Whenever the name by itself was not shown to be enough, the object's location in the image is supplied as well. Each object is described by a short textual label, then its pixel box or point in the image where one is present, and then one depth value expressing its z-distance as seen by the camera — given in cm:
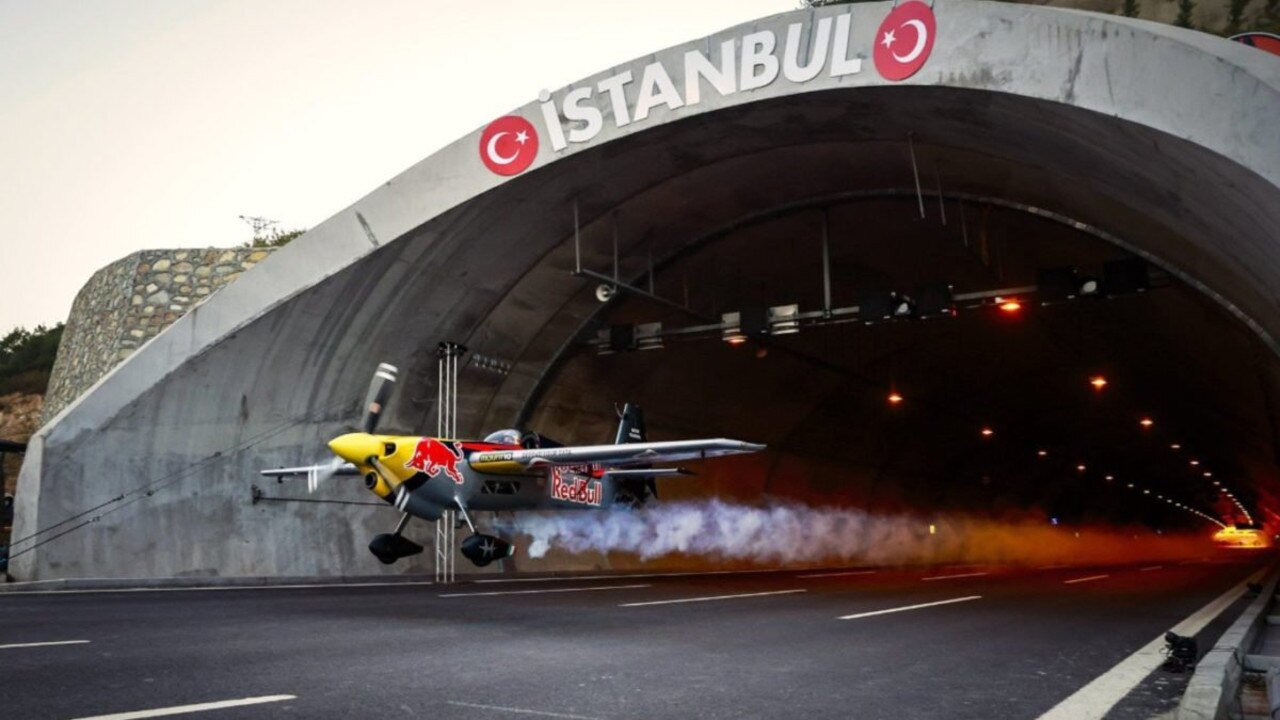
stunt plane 1575
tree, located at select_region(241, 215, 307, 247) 5044
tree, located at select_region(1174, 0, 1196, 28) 3791
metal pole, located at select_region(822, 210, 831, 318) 2133
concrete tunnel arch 1378
